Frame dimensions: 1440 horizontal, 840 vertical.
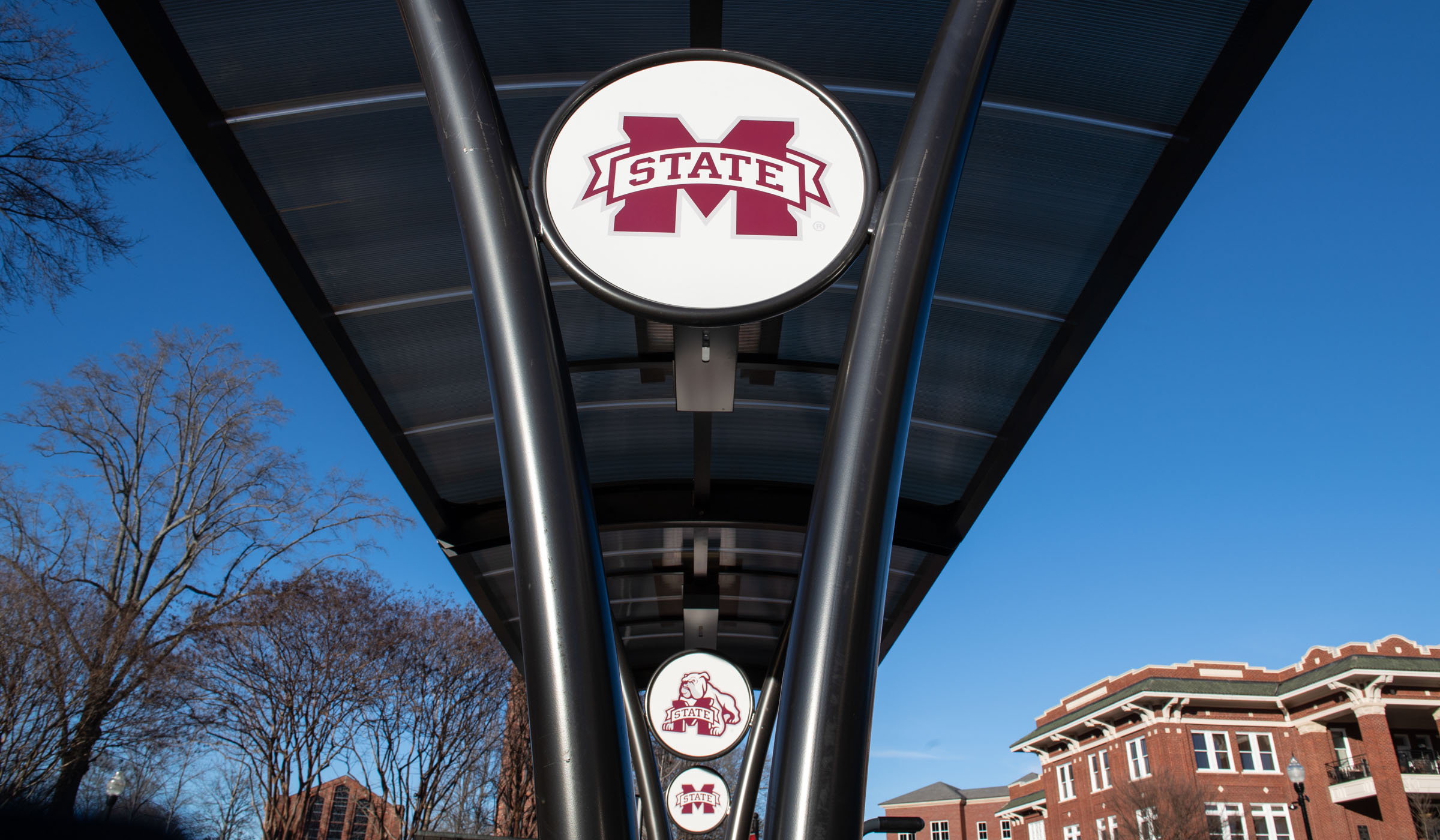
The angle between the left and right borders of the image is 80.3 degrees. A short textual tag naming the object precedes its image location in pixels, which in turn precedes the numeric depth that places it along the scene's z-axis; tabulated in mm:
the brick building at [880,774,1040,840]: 68875
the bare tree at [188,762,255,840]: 20438
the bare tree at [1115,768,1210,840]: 32875
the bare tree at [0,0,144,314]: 8125
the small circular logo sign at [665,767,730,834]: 13266
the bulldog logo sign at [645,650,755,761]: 11531
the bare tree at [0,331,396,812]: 17172
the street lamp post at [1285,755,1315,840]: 20875
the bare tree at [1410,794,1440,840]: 29547
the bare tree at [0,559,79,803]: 15570
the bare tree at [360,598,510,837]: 21719
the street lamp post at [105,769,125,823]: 17078
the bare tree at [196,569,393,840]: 19453
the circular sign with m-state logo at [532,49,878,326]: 3316
